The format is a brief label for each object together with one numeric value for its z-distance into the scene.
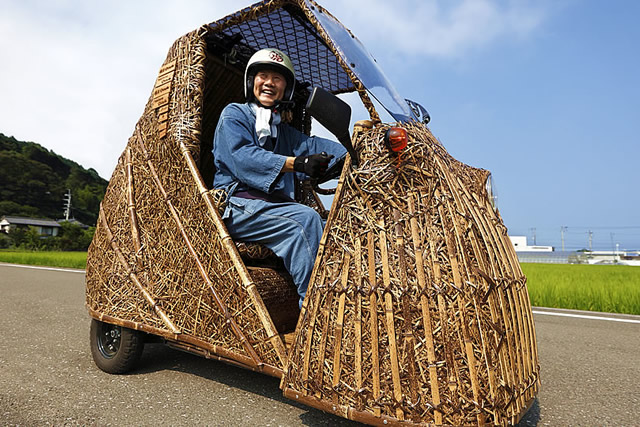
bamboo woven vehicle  1.57
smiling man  2.22
